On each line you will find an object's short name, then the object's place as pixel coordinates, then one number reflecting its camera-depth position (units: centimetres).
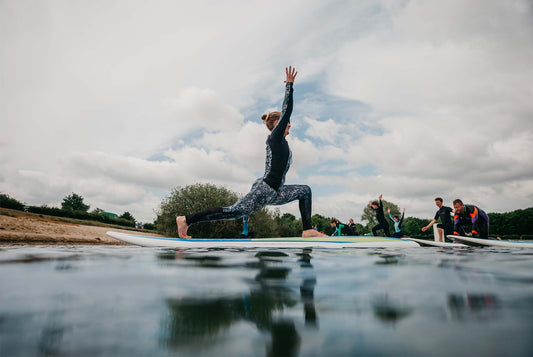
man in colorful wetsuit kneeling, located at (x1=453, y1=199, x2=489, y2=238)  902
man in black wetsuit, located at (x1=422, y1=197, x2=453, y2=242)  1025
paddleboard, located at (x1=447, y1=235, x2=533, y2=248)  749
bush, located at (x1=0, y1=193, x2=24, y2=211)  2649
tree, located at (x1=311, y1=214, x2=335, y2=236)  8438
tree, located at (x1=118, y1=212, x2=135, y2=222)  7978
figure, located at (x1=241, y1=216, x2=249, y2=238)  822
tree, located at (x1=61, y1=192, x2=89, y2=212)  8781
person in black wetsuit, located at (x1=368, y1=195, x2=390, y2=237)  1212
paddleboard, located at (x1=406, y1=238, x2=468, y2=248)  684
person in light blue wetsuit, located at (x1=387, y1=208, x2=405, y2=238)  1346
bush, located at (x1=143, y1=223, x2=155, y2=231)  5791
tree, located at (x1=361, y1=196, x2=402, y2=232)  8095
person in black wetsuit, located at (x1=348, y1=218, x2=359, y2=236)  1775
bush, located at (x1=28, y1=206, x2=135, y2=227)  2895
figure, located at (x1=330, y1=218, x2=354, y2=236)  1667
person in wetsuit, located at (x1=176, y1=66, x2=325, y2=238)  566
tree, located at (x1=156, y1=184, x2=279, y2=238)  2819
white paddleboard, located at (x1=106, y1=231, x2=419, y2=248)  588
